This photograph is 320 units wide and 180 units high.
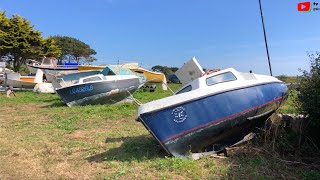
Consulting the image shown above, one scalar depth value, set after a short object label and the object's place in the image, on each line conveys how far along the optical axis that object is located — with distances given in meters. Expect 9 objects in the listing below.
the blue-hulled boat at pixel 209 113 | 4.09
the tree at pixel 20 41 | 24.90
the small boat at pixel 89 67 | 16.93
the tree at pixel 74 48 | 38.17
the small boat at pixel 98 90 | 10.39
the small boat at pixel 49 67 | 20.40
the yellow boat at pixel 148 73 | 18.73
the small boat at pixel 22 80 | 17.89
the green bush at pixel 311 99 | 4.09
